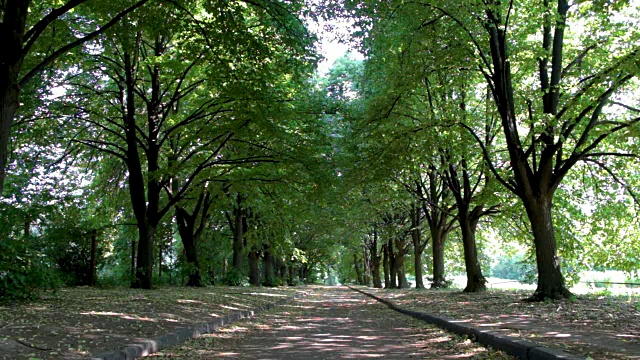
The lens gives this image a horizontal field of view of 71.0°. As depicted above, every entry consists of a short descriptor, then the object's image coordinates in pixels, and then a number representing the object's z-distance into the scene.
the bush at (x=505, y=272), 94.14
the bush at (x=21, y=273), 8.47
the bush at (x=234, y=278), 26.44
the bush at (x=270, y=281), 35.69
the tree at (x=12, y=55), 6.96
